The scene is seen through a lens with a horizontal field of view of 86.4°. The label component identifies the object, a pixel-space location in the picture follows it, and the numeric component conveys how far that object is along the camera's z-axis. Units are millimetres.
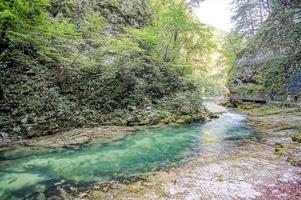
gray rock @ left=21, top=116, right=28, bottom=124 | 7617
